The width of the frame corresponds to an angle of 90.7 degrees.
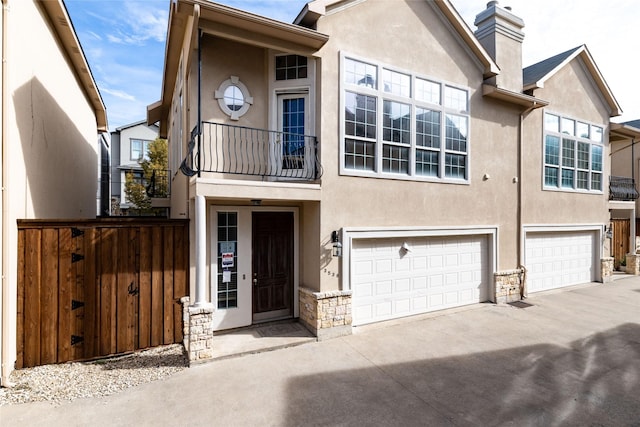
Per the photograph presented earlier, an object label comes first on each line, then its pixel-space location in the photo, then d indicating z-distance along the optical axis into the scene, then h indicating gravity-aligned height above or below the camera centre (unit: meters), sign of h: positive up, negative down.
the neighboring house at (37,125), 5.07 +1.97
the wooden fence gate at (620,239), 14.34 -1.09
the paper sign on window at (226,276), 7.01 -1.35
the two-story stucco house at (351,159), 6.75 +1.40
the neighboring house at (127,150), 26.45 +5.59
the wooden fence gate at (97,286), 5.47 -1.33
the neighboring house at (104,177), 16.92 +2.25
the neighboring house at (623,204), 13.06 +0.47
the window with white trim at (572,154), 11.05 +2.26
